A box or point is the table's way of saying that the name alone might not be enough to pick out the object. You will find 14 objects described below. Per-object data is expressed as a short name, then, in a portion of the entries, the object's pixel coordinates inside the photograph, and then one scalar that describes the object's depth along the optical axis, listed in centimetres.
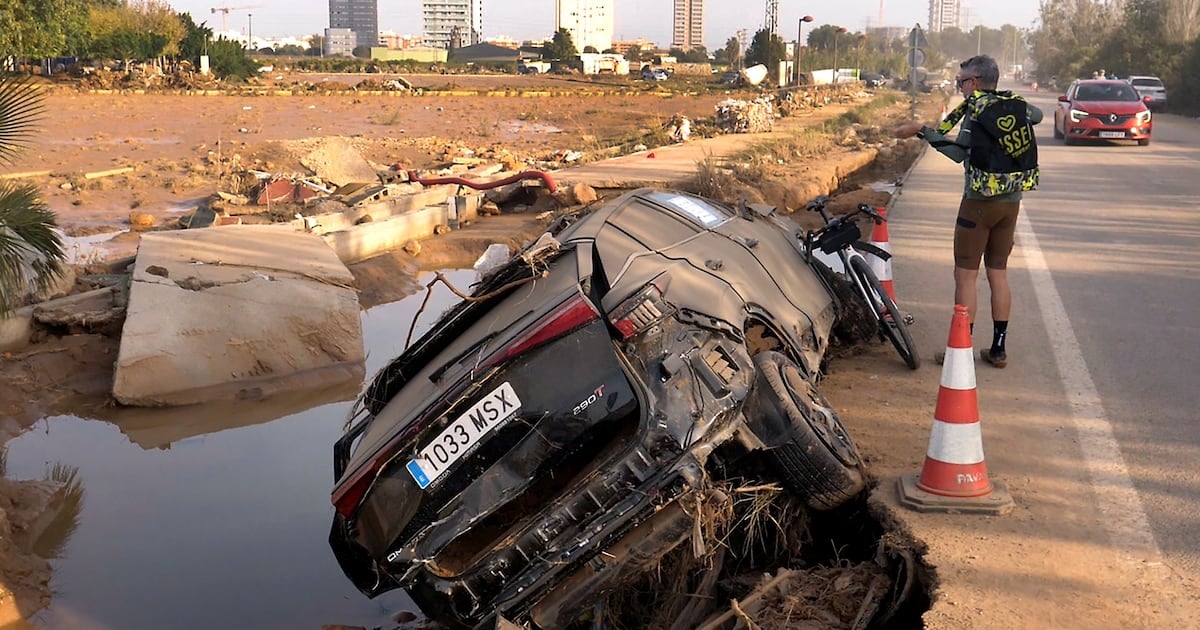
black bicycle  675
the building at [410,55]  14088
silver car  4366
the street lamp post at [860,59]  8954
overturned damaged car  394
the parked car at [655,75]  9425
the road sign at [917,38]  3005
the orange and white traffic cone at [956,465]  478
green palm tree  650
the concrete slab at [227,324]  802
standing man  673
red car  2520
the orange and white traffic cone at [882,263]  787
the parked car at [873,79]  8230
